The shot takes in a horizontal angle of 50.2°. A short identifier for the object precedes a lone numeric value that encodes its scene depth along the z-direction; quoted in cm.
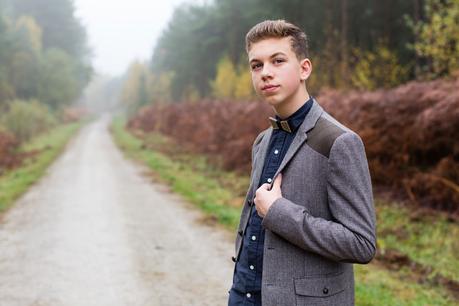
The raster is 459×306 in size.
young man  188
